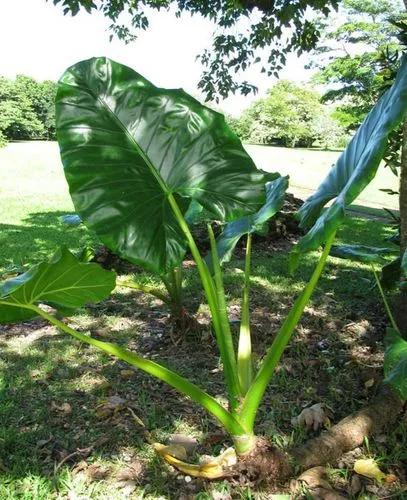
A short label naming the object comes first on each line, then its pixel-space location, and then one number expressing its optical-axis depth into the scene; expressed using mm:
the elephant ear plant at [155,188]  1385
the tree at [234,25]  4344
